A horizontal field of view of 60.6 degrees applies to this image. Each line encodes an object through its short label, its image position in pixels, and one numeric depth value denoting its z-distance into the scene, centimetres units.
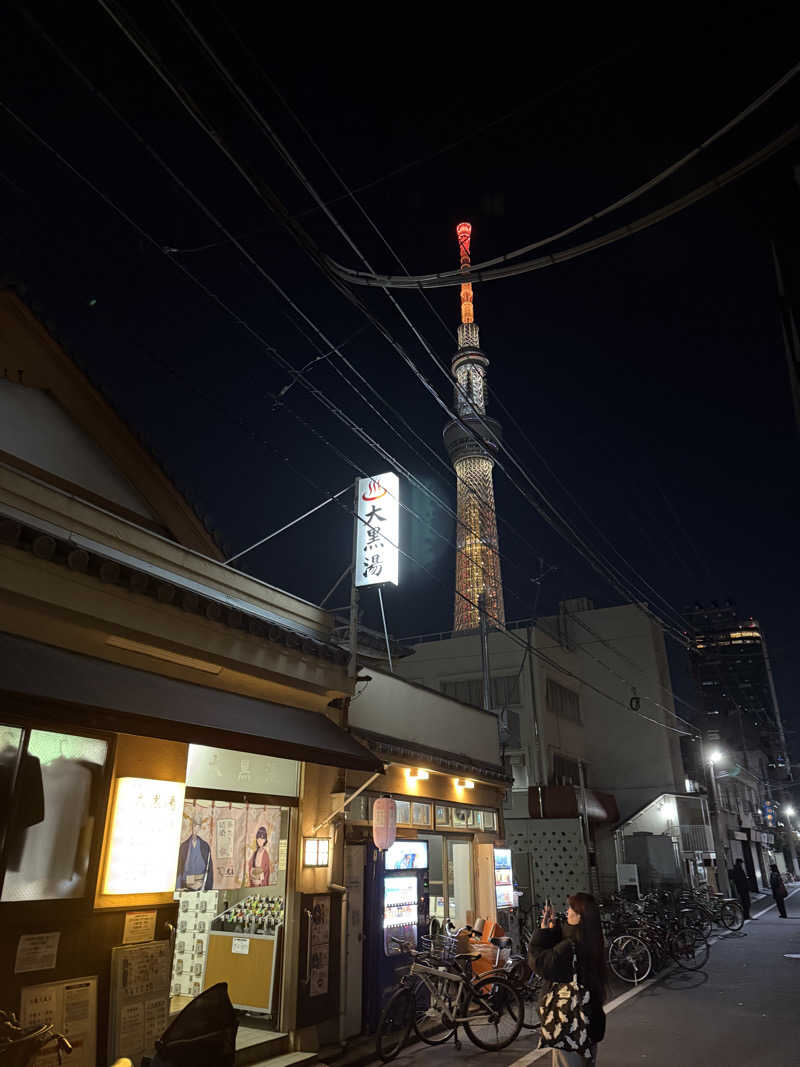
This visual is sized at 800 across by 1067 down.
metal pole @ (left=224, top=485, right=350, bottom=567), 1261
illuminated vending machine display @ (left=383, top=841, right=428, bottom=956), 1131
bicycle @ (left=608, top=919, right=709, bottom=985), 1402
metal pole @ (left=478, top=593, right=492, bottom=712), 1967
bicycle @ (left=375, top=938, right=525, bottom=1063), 930
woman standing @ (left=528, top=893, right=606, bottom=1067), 681
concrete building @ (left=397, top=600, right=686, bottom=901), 2464
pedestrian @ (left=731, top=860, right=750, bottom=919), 2431
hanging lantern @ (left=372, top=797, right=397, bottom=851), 1095
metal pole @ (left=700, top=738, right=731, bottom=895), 3422
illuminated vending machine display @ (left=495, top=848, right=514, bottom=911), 1546
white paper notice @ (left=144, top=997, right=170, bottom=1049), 733
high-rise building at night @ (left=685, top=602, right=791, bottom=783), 4481
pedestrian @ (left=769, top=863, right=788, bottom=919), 2354
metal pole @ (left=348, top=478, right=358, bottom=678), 1115
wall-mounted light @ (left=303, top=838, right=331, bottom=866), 980
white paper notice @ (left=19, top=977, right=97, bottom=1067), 645
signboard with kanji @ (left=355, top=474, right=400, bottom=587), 1356
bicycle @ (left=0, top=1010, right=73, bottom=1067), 497
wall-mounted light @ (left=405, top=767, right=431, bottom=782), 1277
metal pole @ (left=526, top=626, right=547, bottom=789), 2859
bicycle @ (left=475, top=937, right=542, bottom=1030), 1039
